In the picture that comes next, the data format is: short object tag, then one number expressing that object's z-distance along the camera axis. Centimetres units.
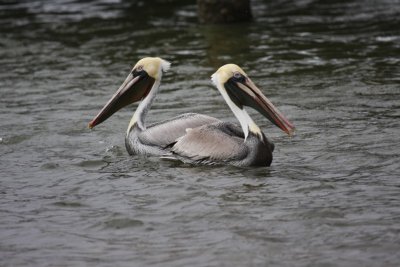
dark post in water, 2391
